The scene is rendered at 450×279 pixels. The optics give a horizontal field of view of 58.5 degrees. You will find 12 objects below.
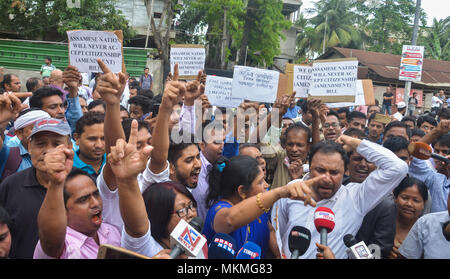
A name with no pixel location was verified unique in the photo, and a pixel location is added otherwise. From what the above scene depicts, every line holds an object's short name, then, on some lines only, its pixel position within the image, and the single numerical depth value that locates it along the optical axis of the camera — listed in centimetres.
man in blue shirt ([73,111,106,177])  349
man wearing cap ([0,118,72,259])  246
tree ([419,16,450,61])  3566
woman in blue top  226
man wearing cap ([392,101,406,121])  1119
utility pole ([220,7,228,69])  2069
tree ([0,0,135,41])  1581
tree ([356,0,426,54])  3341
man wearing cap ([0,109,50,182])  316
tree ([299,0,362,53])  3725
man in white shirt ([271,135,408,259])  267
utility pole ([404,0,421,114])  1470
